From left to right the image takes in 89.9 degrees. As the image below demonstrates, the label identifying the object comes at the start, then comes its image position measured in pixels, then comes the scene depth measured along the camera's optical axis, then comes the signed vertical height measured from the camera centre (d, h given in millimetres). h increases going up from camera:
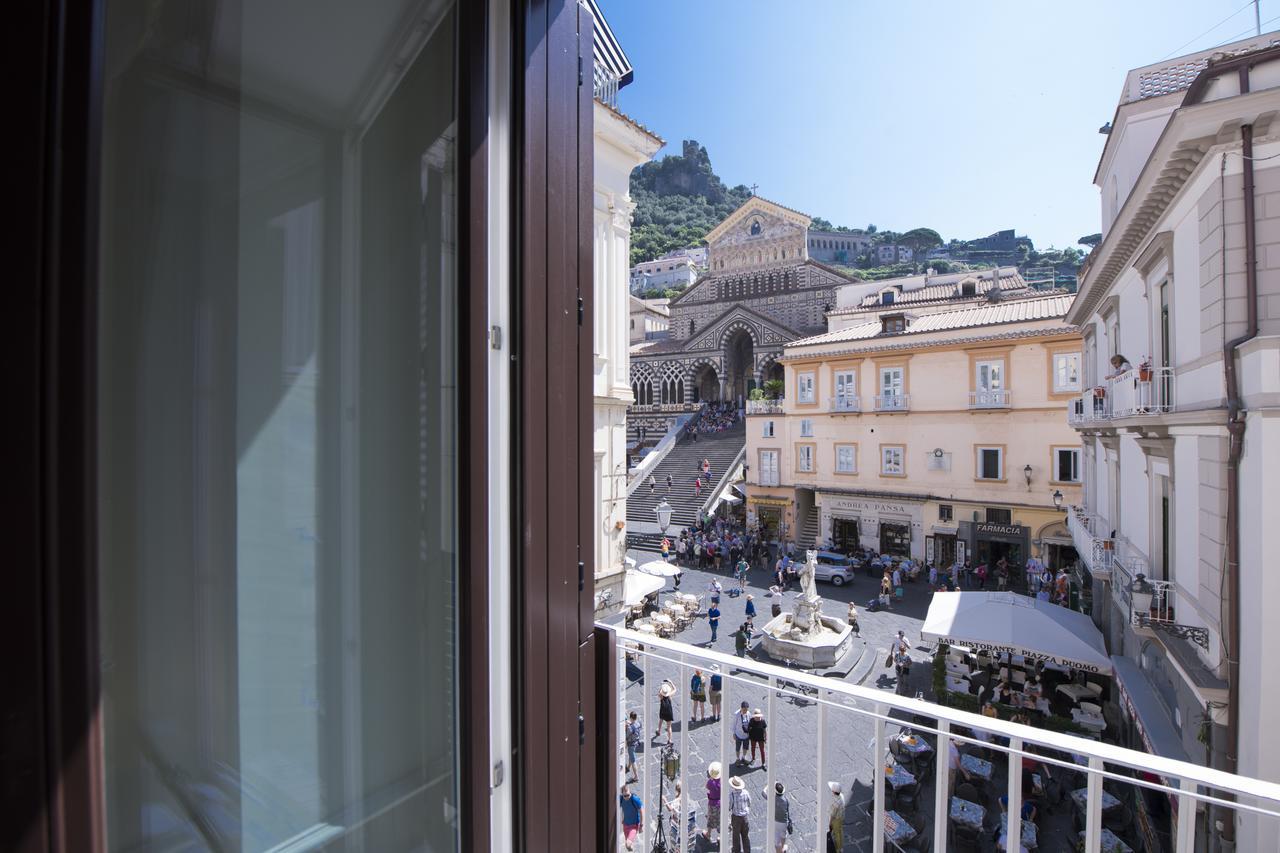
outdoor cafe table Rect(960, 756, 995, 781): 7449 -4030
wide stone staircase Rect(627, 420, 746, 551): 25547 -2390
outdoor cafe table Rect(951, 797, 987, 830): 6500 -3982
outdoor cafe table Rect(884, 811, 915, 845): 6145 -3972
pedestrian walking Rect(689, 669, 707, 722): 8997 -3905
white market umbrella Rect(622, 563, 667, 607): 12360 -3229
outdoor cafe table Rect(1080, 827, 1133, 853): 5918 -3967
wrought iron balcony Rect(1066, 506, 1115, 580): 12609 -2499
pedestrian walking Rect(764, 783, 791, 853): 5055 -3514
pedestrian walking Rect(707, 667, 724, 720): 8617 -3884
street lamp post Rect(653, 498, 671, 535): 19844 -2740
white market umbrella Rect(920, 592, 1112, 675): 9688 -3263
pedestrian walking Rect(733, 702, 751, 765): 7746 -3920
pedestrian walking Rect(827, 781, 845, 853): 4941 -3231
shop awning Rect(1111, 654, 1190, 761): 7304 -3631
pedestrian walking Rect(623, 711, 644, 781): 7363 -3929
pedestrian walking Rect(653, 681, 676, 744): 6334 -3188
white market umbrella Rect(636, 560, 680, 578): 16125 -3576
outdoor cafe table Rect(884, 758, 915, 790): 7121 -3987
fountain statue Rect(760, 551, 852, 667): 12242 -4140
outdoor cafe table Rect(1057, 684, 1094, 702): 10406 -4355
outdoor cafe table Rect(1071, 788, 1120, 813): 6762 -4028
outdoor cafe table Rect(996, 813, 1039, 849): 6164 -3992
